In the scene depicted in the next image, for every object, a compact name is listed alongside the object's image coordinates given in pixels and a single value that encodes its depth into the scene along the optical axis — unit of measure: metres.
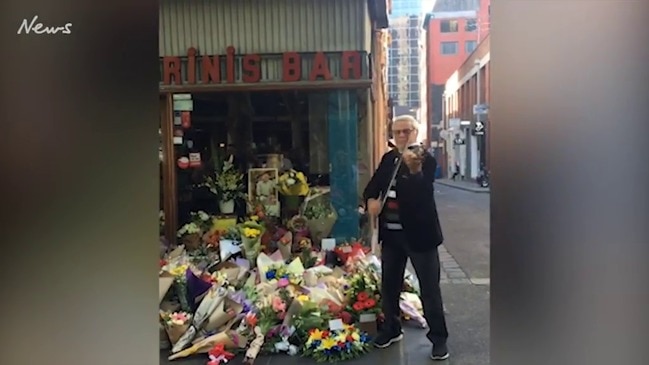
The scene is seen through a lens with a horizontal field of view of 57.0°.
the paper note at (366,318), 3.88
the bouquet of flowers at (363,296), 3.88
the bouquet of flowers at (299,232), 5.26
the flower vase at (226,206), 5.85
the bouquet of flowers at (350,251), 4.99
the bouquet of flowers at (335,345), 3.51
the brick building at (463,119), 21.67
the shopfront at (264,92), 5.77
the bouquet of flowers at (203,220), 5.63
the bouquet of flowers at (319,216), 5.62
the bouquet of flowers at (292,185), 5.82
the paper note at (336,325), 3.65
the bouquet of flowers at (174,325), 3.64
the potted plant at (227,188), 5.86
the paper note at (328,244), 5.41
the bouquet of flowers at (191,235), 5.39
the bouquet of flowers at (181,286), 3.91
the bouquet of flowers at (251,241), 4.82
